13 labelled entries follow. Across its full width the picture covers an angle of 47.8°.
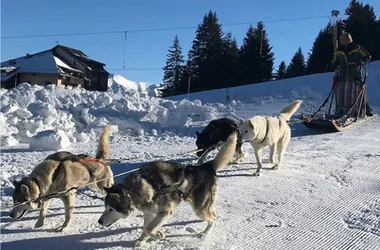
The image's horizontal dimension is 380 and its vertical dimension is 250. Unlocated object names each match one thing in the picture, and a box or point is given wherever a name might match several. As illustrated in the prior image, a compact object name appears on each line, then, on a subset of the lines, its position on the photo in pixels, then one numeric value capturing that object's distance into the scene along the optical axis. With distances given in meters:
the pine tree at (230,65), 45.53
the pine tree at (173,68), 53.74
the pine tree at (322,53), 45.26
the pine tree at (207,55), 46.22
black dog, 7.28
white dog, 6.66
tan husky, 4.31
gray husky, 3.96
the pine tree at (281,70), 51.12
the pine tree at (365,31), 44.28
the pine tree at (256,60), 45.19
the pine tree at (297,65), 50.89
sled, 11.94
